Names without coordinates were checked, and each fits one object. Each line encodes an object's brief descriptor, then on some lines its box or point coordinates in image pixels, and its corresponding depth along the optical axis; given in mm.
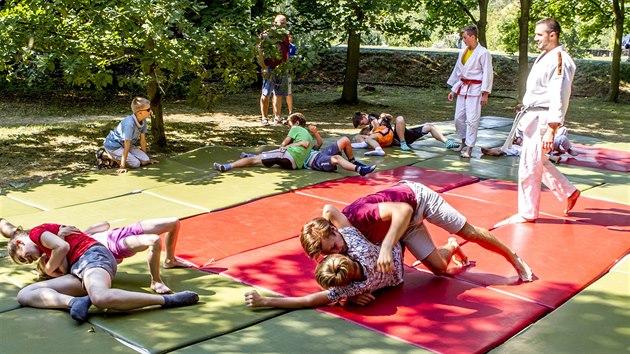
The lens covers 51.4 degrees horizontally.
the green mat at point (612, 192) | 7398
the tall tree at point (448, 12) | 18469
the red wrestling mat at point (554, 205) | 6512
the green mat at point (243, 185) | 6980
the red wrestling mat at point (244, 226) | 5508
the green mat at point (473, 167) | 8387
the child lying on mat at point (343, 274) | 4152
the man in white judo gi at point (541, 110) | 6070
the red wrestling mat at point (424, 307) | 4020
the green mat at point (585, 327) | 3900
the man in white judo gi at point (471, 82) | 9195
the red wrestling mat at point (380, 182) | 7328
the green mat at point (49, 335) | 3760
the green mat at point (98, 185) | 6895
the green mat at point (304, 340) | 3816
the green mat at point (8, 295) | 4359
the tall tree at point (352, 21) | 14077
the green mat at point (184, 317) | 3906
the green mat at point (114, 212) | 6133
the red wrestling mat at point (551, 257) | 4785
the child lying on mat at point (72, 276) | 4168
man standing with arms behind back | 9758
